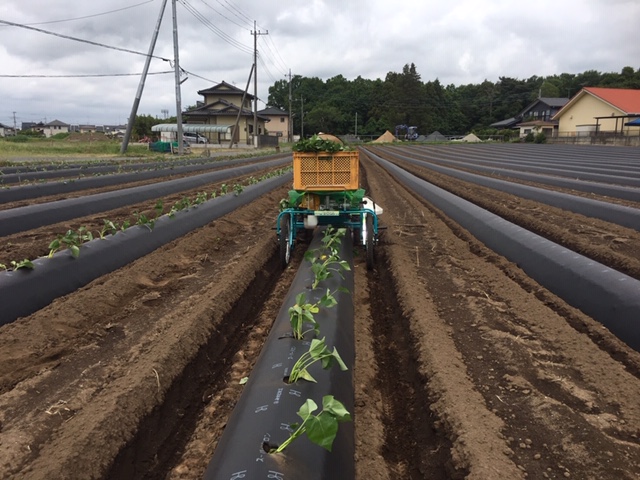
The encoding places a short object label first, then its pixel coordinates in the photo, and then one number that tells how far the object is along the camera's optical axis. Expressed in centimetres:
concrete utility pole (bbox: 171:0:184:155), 2691
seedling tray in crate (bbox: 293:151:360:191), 671
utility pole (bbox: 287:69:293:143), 7001
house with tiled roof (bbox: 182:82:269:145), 5328
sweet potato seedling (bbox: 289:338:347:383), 263
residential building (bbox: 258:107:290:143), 7900
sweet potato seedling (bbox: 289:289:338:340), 340
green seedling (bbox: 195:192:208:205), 965
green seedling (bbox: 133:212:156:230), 731
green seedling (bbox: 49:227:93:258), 527
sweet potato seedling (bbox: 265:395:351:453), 204
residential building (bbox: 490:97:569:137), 7179
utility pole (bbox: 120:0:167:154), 2522
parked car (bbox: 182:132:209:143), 5045
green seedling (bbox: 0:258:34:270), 471
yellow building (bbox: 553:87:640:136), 4675
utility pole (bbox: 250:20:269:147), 4256
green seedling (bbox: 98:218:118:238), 677
